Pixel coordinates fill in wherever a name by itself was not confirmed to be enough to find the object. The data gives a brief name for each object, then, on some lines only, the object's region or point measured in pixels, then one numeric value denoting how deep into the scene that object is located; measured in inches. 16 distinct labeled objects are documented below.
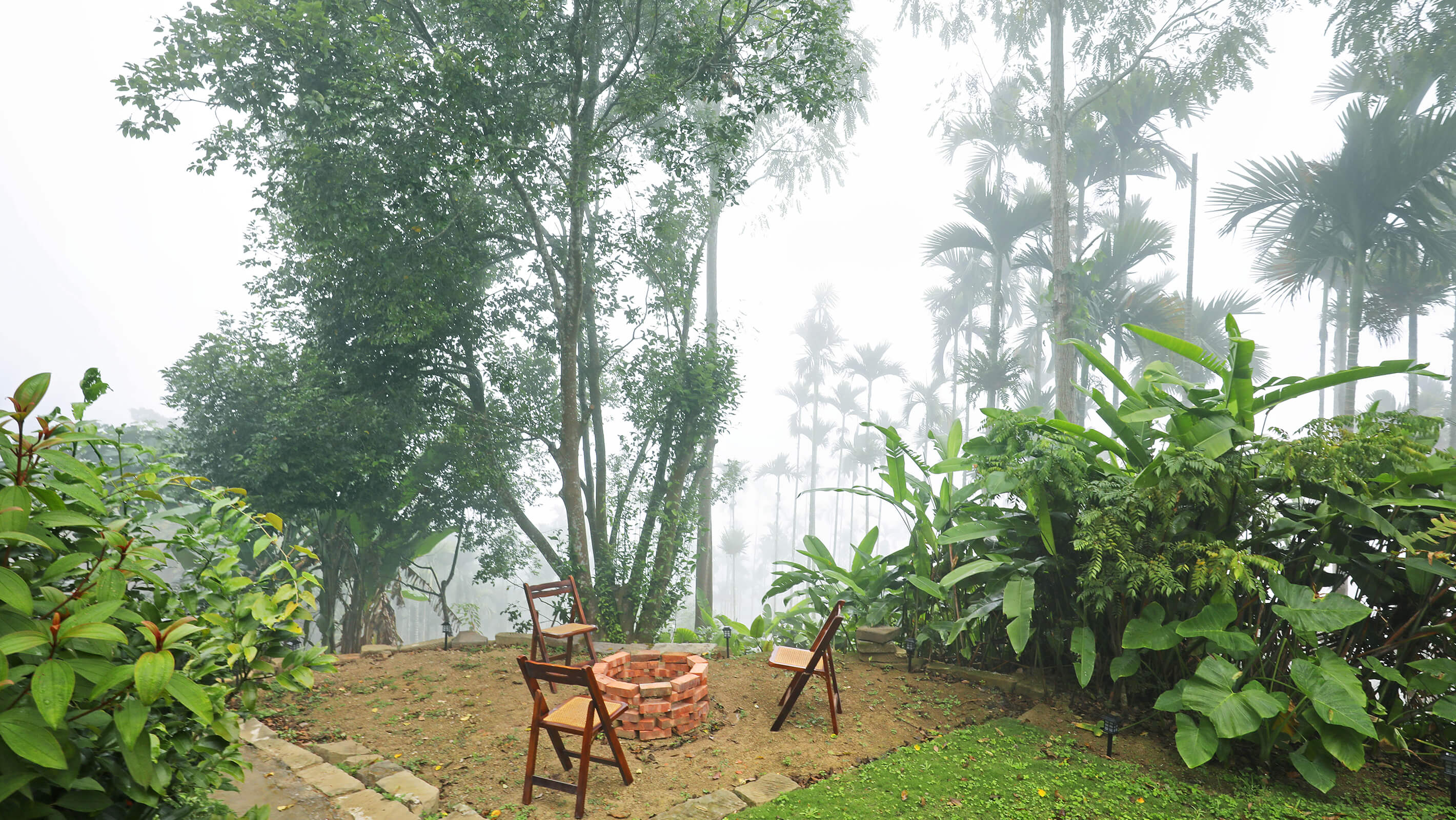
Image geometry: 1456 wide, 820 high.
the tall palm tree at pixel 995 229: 457.7
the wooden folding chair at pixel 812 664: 128.4
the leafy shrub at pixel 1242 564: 105.6
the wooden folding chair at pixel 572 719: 102.4
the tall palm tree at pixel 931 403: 1183.6
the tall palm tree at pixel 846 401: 1515.7
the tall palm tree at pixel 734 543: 1578.5
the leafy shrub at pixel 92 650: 38.9
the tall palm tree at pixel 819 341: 1448.1
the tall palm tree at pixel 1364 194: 327.0
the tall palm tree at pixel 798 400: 1540.4
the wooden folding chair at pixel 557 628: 171.8
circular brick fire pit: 134.0
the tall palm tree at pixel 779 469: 1587.1
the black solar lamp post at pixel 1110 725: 117.2
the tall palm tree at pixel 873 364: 1235.9
